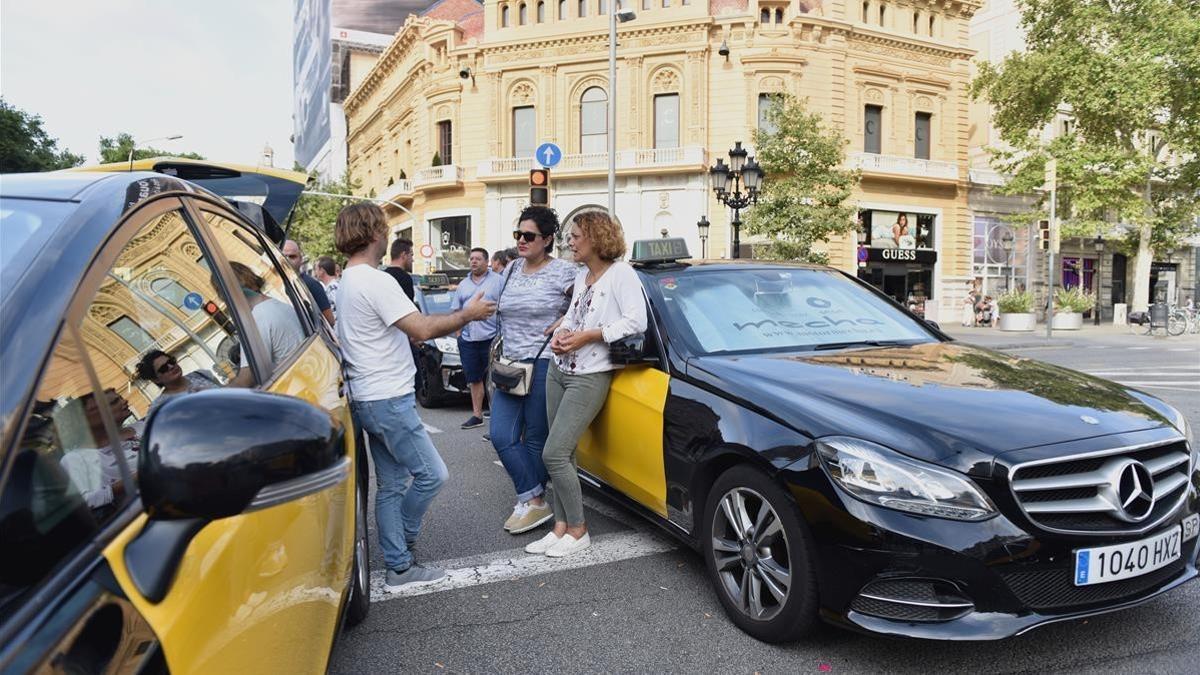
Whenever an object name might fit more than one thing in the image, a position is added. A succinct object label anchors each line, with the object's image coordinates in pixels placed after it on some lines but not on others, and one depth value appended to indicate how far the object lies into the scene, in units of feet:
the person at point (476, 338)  24.16
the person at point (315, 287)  22.29
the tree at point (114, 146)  172.49
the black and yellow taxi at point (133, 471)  3.35
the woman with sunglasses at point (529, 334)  14.17
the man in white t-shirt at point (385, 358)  10.76
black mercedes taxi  8.07
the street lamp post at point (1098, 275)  128.98
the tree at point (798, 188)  72.84
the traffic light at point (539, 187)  33.67
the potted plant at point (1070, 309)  87.76
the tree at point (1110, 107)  87.81
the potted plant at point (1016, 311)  87.45
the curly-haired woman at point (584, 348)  12.59
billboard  215.51
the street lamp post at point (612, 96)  59.77
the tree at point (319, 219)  143.95
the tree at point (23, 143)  125.39
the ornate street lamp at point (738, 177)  54.34
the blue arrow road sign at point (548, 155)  39.91
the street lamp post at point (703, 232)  92.16
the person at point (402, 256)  23.97
